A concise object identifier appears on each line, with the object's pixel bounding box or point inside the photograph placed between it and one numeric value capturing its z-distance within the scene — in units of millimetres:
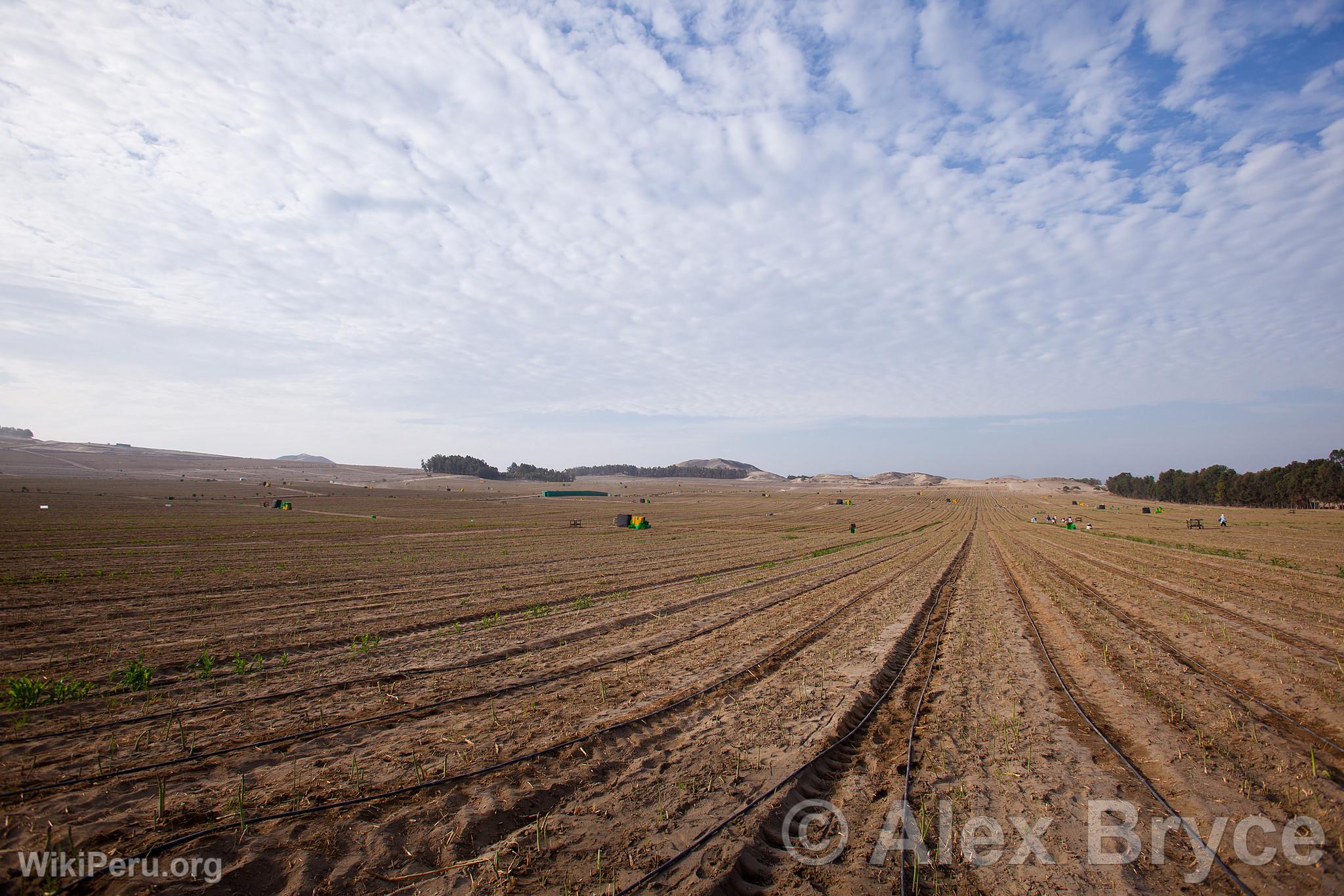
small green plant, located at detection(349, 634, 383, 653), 11602
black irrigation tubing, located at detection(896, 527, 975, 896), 5145
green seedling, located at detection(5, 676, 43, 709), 7922
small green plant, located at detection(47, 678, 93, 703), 8203
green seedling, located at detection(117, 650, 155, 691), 8984
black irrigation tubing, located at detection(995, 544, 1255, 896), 4848
